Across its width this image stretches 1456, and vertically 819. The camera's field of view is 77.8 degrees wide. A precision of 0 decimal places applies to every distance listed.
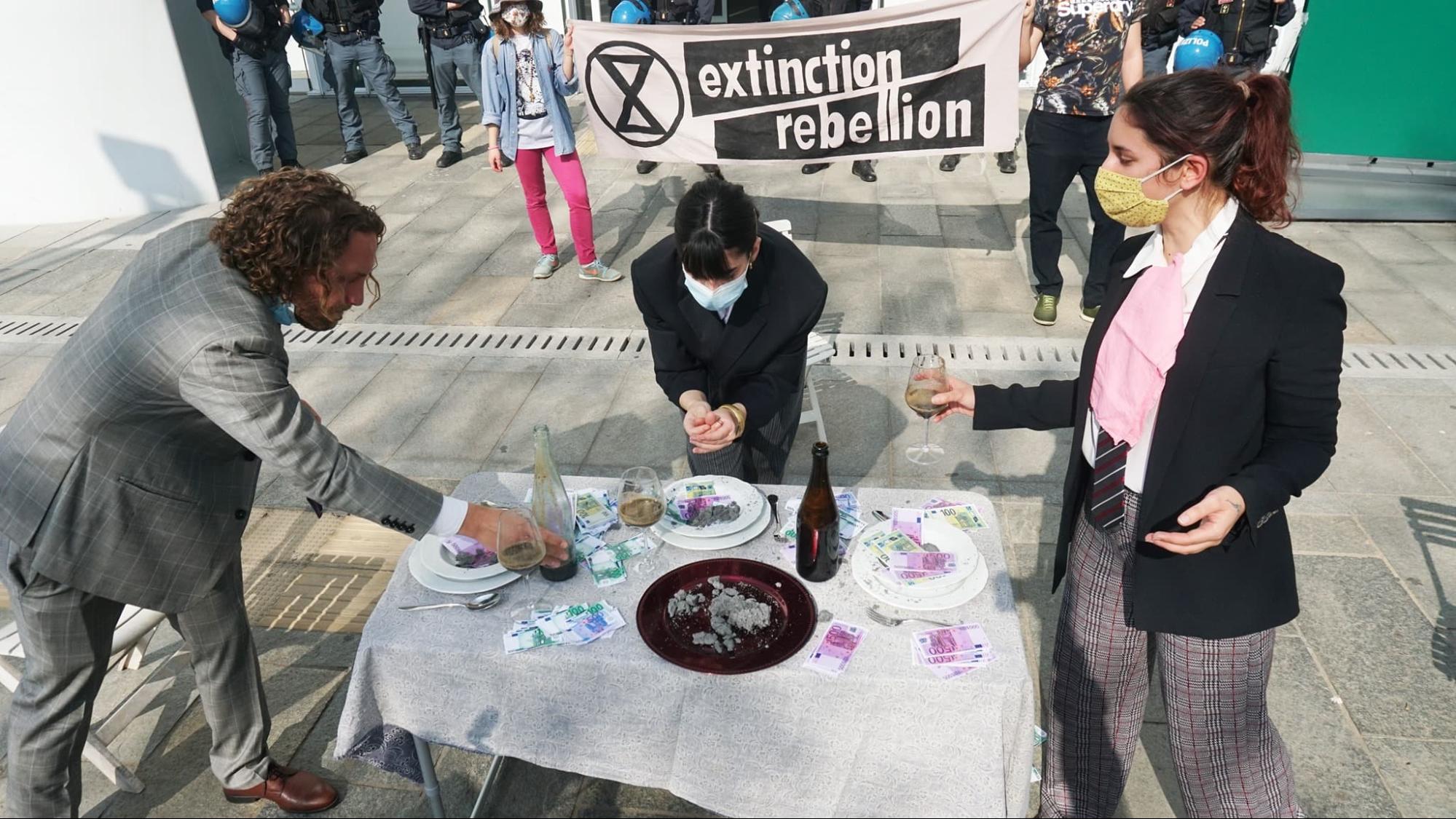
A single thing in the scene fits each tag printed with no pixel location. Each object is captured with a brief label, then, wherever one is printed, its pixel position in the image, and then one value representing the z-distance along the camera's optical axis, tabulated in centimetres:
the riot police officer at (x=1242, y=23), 746
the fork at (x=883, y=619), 230
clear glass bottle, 248
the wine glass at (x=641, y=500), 261
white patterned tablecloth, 212
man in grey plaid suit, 226
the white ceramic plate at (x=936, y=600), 231
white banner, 590
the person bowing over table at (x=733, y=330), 321
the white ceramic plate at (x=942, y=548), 233
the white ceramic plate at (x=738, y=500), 261
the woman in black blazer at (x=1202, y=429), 207
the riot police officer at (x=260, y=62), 822
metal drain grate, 546
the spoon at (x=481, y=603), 239
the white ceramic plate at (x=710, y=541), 259
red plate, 221
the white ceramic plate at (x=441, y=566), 246
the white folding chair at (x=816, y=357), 459
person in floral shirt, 528
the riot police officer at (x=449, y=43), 892
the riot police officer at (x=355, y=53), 905
